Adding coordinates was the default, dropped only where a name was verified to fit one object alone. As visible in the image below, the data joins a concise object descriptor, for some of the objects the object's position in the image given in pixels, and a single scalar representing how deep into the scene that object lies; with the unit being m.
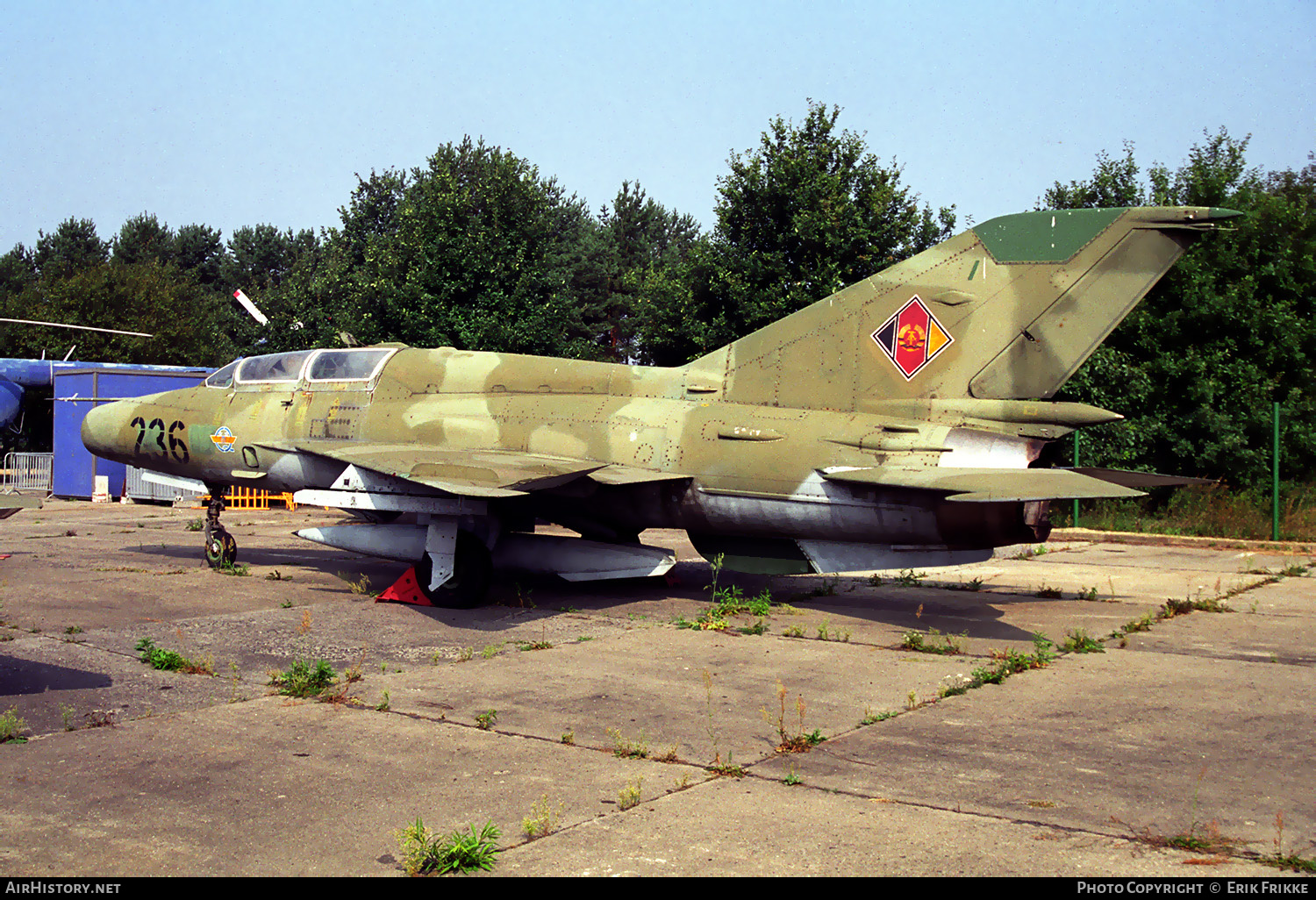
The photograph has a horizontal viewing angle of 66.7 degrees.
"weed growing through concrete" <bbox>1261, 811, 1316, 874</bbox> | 4.16
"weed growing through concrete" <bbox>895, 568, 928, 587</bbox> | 13.77
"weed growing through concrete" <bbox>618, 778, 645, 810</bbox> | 5.01
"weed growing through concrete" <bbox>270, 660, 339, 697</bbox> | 7.34
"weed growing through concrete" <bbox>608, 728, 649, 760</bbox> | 5.90
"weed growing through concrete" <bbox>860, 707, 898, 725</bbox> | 6.70
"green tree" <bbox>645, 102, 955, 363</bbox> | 27.48
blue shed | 29.16
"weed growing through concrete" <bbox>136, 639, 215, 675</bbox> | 8.03
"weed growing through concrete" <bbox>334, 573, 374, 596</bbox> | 12.33
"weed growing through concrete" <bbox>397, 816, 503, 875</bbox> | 4.20
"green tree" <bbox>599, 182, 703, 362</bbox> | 60.33
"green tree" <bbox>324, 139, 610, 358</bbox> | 30.56
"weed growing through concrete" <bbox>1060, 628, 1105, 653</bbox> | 9.04
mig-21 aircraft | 10.20
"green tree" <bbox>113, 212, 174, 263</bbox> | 81.69
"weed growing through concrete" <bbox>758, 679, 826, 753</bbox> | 6.05
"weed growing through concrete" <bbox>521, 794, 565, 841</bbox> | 4.61
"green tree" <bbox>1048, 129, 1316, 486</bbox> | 22.47
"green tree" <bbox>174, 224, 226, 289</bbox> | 84.44
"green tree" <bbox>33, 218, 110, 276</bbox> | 81.00
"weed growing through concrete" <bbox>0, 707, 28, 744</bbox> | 6.04
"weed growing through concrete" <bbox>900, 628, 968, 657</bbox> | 9.08
